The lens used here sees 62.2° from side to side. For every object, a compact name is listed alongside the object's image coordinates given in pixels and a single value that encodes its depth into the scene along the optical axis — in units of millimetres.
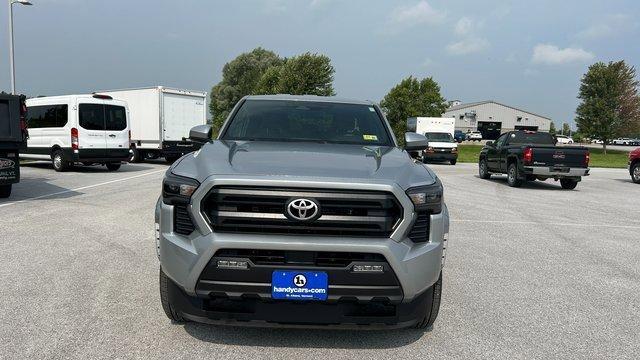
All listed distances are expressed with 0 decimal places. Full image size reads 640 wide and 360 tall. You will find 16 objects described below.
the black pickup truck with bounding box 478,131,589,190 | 15227
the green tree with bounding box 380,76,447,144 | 64625
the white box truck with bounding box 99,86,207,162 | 22094
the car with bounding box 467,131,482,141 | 82538
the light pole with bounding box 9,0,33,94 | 22578
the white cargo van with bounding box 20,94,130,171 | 16672
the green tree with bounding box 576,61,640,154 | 52531
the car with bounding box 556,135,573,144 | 65438
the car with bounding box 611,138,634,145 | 104075
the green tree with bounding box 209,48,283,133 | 80062
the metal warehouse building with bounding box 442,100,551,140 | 108562
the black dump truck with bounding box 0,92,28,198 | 9945
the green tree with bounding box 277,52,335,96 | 54531
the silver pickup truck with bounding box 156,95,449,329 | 3100
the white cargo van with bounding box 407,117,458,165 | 28266
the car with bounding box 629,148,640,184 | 18609
